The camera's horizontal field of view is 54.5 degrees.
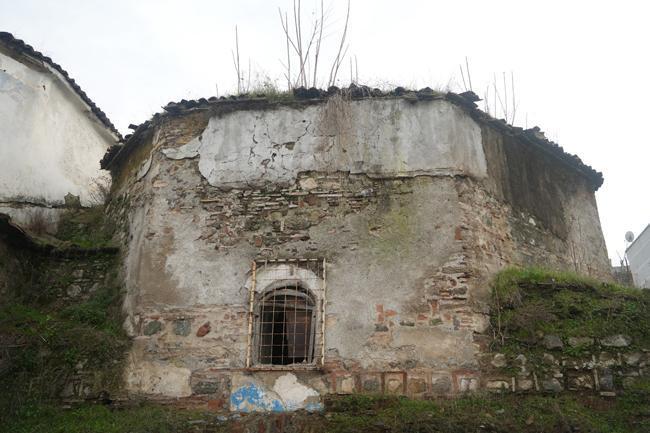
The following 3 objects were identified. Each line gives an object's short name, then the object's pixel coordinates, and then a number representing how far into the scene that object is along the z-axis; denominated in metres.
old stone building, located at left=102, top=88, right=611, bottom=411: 7.41
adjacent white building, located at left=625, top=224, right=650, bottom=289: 16.89
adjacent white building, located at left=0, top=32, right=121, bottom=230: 10.73
